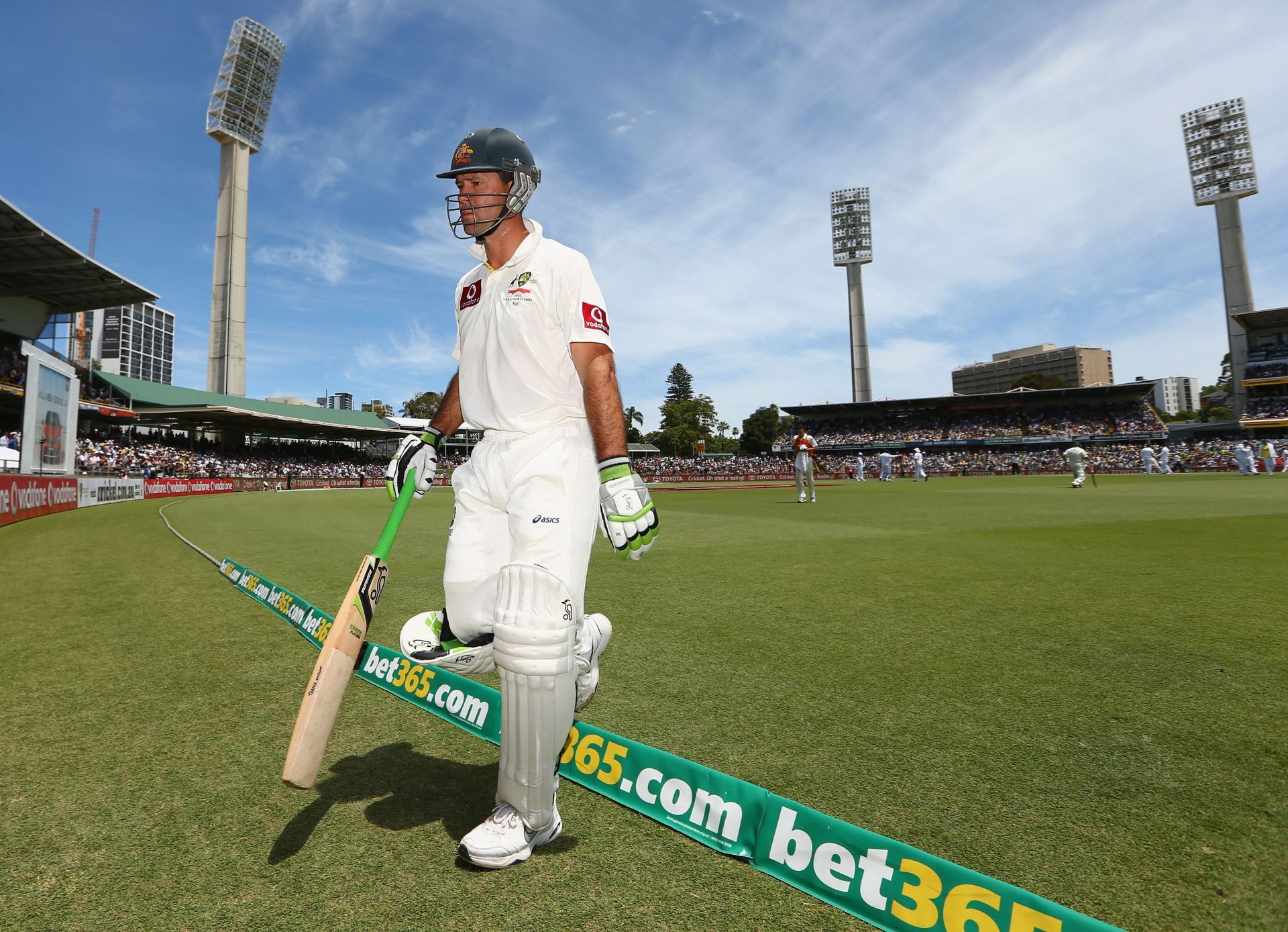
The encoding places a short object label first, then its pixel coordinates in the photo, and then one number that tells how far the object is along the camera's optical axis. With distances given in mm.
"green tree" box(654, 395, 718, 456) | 103250
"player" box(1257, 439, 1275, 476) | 36562
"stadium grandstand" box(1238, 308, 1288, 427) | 57969
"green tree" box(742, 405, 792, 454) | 106438
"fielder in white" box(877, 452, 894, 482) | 39469
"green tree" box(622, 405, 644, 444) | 107550
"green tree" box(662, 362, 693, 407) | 118312
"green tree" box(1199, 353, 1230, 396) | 105875
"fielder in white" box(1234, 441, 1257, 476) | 34969
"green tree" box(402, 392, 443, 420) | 100112
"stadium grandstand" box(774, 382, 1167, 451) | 61344
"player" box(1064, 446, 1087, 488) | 24938
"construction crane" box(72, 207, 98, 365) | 78019
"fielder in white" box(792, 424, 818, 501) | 18266
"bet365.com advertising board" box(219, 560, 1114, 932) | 1571
